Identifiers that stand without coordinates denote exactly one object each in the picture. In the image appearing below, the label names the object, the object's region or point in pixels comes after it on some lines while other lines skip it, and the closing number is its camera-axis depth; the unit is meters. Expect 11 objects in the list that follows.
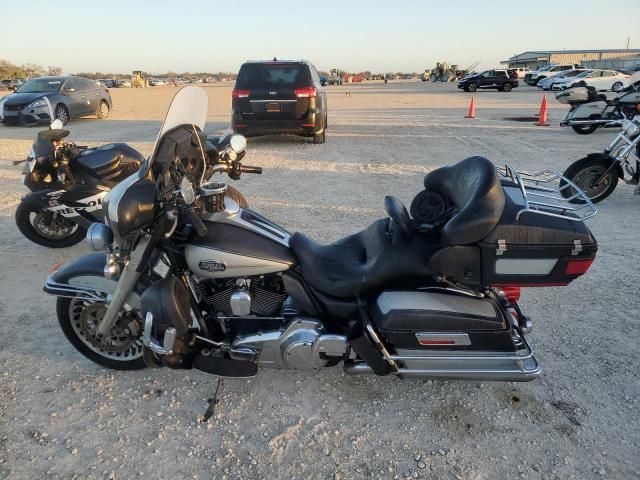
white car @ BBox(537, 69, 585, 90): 30.42
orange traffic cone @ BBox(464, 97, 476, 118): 15.89
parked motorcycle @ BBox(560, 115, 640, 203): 6.07
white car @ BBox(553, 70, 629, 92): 26.39
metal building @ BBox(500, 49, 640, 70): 72.06
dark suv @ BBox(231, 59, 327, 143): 9.62
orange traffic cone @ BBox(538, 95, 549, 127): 13.51
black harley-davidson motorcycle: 2.20
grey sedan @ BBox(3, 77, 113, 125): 13.15
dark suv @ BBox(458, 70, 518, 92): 31.61
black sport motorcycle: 4.68
